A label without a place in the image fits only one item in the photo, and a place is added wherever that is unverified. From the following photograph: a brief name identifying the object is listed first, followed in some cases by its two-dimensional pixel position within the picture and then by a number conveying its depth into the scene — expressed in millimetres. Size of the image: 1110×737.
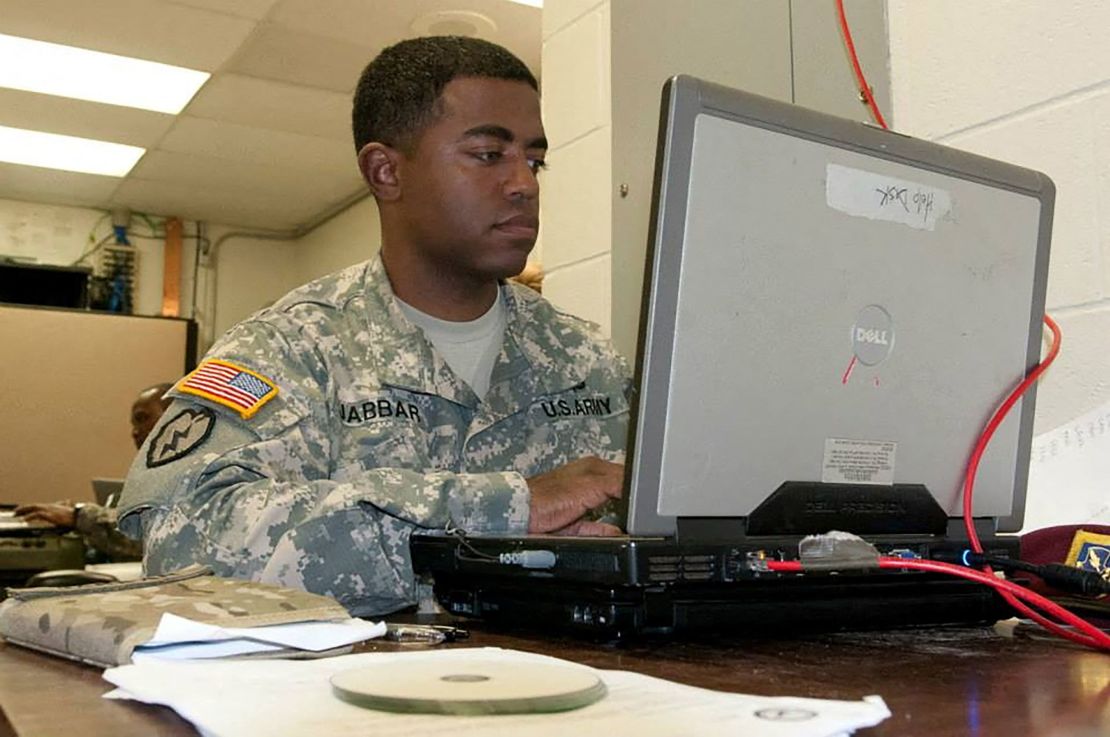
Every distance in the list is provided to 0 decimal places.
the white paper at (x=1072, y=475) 1196
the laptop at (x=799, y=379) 678
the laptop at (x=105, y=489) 4055
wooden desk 475
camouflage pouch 615
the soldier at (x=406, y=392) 1018
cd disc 439
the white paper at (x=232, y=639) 593
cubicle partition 5117
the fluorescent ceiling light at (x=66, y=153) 4590
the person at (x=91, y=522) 3695
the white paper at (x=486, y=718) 416
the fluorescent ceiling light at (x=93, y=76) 3740
